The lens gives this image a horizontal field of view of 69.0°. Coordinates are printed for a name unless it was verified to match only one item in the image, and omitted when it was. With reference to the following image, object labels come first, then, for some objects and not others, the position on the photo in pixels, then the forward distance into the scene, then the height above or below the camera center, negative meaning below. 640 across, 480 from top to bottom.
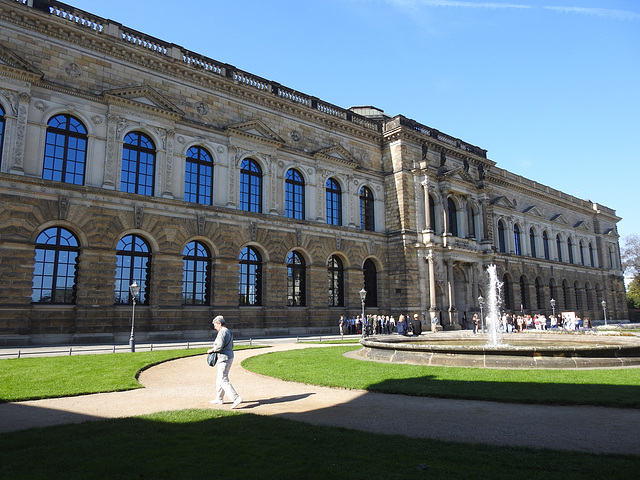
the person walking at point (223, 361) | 8.80 -0.89
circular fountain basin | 13.20 -1.27
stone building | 22.92 +7.32
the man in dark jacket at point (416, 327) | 29.22 -0.86
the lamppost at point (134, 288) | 20.88 +1.16
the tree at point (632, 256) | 80.91 +9.62
